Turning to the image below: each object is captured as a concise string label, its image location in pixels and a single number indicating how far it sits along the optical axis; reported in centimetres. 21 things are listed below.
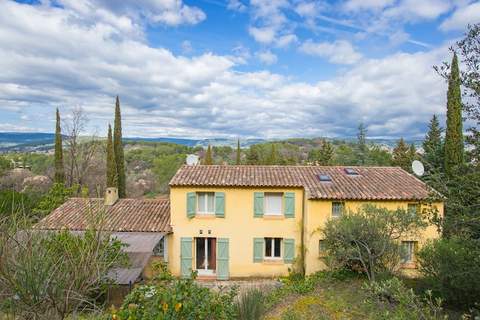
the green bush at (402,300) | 588
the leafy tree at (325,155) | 6139
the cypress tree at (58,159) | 3769
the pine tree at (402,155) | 4897
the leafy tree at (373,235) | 1638
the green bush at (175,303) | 623
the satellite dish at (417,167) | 2365
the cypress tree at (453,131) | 3072
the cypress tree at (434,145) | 3424
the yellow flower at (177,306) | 605
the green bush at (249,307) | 820
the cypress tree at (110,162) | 3688
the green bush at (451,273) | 1196
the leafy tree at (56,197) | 2721
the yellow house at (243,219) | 2236
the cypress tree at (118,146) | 3831
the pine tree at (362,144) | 5766
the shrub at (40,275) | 524
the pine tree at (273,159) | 6574
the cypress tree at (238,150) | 6361
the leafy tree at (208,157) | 5869
